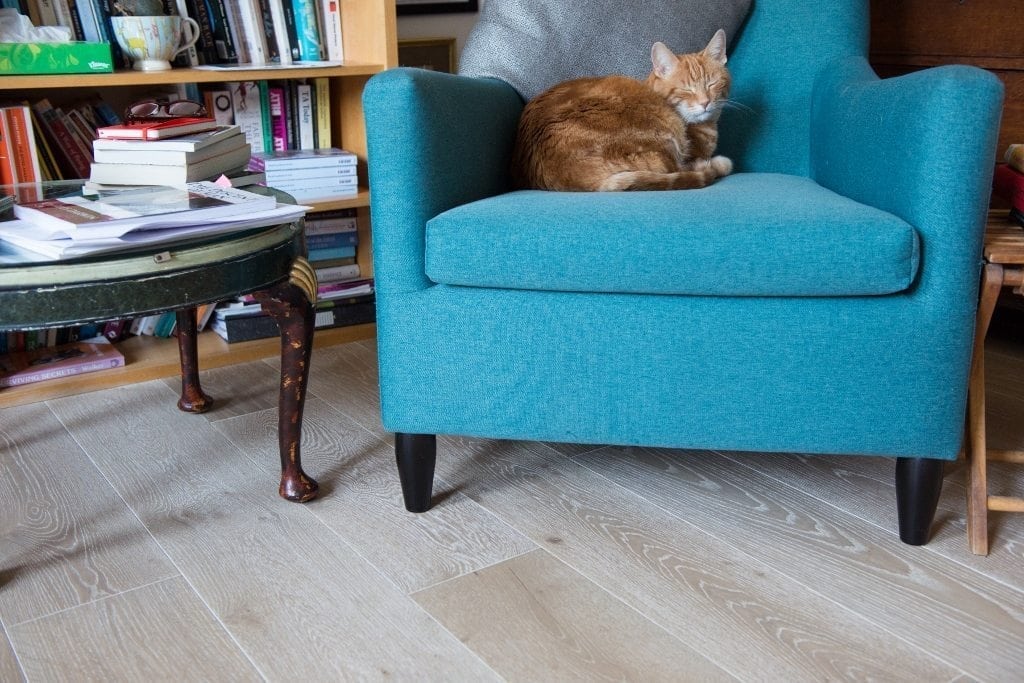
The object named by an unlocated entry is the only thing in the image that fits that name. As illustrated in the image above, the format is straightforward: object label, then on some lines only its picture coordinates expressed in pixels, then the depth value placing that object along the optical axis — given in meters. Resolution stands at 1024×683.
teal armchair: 1.36
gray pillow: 1.97
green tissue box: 1.86
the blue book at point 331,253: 2.43
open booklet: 1.17
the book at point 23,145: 1.99
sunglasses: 1.64
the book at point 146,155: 1.53
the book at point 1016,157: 1.58
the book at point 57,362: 2.09
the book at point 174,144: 1.54
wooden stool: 1.41
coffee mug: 2.02
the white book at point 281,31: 2.29
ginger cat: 1.75
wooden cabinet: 2.25
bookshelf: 2.04
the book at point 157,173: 1.54
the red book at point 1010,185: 1.54
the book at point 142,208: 1.21
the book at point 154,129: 1.57
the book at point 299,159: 2.23
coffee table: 1.14
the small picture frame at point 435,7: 2.59
